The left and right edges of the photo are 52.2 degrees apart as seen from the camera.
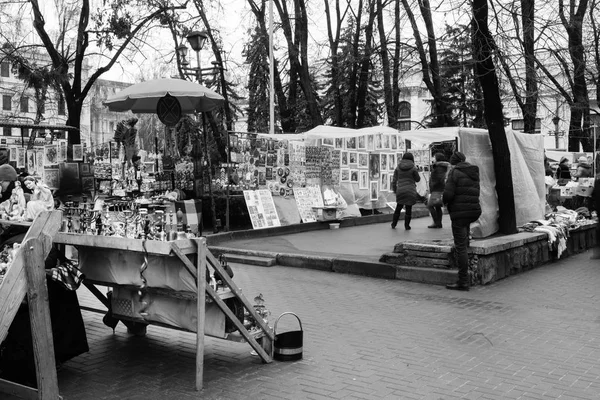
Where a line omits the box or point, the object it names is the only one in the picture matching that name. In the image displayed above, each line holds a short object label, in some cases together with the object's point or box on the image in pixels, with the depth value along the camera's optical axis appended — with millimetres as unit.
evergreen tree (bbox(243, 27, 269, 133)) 26312
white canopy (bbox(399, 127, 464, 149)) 16656
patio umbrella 11625
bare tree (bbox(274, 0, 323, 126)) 22758
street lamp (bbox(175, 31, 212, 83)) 15484
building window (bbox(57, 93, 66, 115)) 24648
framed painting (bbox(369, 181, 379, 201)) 18652
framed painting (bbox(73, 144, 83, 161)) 18125
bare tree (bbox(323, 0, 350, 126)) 25547
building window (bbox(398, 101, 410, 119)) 61038
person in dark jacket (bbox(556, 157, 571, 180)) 20047
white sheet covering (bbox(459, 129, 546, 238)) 10867
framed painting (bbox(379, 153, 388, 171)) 19164
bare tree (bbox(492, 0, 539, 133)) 12712
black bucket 5590
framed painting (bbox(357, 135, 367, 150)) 18312
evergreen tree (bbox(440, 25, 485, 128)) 31484
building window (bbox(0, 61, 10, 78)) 60969
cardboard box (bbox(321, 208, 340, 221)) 16266
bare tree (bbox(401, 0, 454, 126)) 19125
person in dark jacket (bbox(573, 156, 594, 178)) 16641
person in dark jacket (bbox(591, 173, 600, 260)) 11594
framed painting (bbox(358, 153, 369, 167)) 18172
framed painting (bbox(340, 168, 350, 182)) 17562
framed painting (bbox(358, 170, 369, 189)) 18219
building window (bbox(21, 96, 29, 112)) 34400
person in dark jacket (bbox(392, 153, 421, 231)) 15195
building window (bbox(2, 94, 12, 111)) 67181
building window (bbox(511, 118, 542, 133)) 26012
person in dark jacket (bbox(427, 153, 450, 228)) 15000
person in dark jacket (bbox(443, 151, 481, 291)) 8844
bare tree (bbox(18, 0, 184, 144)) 20828
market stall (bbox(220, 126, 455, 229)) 14867
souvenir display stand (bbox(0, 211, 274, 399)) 3898
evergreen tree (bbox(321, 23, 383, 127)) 24703
